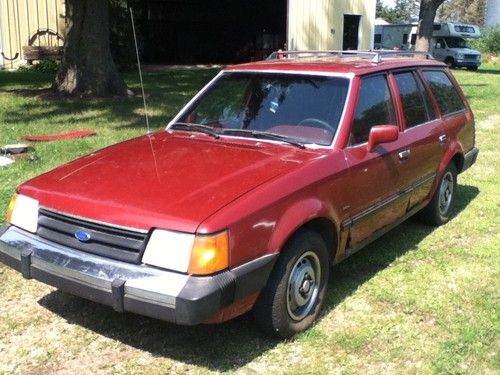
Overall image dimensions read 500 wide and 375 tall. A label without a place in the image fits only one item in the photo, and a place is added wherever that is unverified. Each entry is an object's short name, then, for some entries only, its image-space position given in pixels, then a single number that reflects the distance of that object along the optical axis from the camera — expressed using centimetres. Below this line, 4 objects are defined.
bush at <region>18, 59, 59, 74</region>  1989
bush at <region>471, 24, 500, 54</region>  4206
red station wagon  308
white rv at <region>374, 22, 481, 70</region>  3081
